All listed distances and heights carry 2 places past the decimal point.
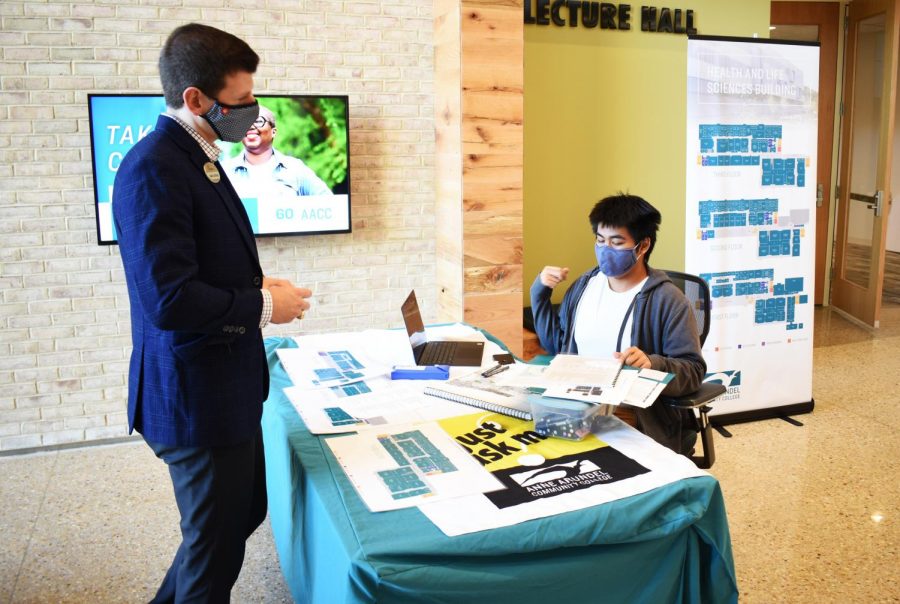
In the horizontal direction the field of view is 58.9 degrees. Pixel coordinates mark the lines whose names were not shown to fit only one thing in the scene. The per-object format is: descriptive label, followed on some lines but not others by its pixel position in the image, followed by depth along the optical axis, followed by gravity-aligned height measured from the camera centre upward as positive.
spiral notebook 2.16 -0.56
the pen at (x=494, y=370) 2.48 -0.54
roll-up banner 4.12 -0.09
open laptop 2.72 -0.53
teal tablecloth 1.51 -0.71
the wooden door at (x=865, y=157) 6.11 +0.29
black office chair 2.47 -0.64
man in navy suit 1.74 -0.22
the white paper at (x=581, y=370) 2.13 -0.48
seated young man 2.58 -0.39
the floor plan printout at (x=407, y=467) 1.71 -0.62
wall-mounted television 4.03 +0.18
